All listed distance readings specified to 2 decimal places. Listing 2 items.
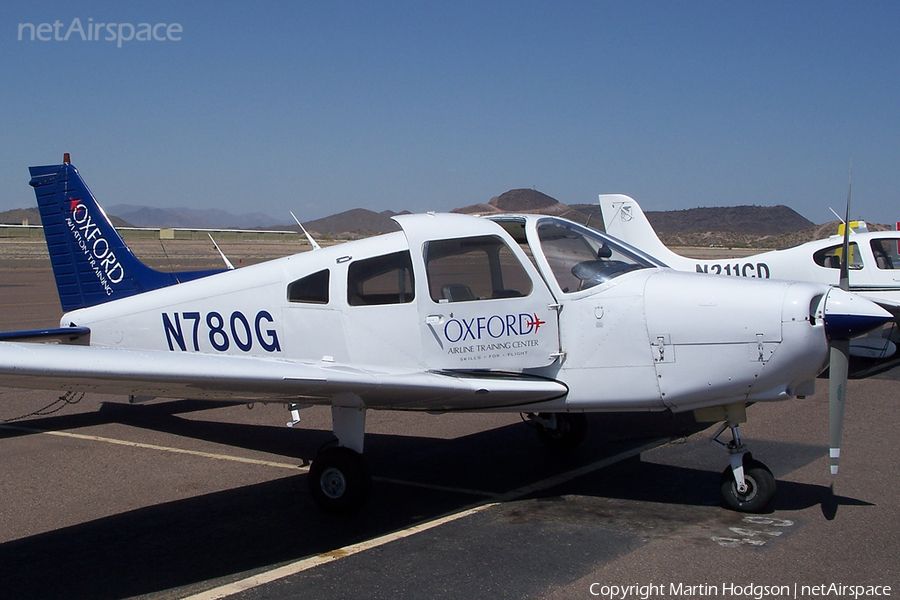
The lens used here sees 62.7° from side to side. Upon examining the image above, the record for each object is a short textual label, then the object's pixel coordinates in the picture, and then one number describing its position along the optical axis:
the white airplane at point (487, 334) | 4.66
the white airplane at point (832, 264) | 13.18
